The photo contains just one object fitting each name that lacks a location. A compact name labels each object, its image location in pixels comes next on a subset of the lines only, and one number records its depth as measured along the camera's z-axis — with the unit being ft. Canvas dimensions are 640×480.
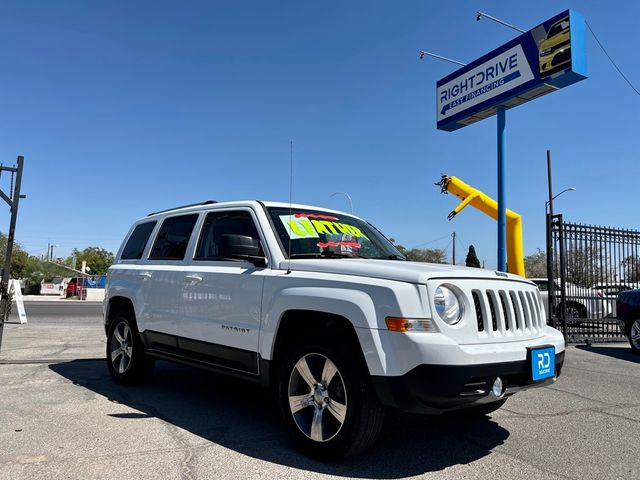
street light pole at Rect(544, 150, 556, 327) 34.12
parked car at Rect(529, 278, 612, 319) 36.29
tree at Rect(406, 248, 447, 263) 184.20
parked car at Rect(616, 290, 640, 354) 30.66
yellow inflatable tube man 55.21
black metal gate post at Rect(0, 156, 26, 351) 24.93
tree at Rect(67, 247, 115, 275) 326.24
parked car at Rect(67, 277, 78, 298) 141.28
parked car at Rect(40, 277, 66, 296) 174.40
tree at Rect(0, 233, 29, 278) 218.59
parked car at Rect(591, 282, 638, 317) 38.40
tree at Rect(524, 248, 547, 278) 160.76
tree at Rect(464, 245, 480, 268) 186.76
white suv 10.25
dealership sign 41.55
